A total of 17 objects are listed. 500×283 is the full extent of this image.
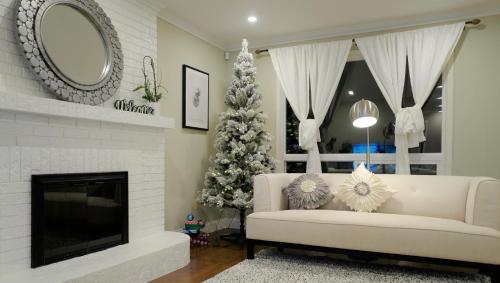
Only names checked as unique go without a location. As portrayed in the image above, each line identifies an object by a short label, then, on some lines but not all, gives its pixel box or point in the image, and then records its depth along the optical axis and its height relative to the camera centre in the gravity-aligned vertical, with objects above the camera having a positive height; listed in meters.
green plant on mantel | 3.54 +0.51
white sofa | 2.70 -0.65
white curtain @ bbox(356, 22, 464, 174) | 4.13 +0.84
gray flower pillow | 3.56 -0.50
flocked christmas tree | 4.26 -0.08
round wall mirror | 2.56 +0.69
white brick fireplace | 2.41 -0.10
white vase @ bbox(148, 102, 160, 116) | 3.56 +0.32
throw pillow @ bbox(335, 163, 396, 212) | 3.36 -0.46
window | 4.30 +0.08
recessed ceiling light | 4.30 +1.40
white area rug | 2.85 -1.06
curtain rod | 4.00 +1.28
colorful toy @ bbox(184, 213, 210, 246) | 4.08 -0.99
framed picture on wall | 4.49 +0.52
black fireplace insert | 2.55 -0.57
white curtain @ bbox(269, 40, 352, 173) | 4.66 +0.79
